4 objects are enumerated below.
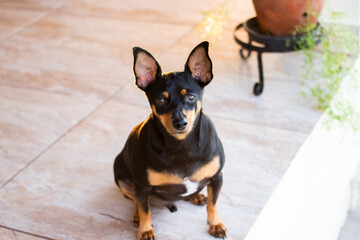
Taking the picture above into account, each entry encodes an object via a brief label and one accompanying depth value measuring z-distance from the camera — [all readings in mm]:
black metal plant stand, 3012
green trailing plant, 2854
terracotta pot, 2963
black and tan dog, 1679
